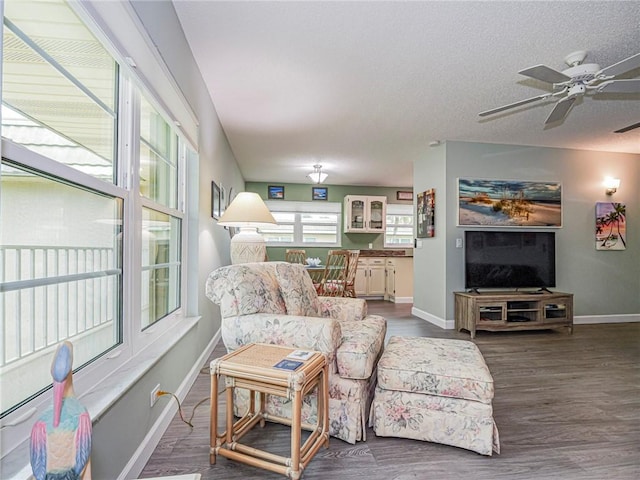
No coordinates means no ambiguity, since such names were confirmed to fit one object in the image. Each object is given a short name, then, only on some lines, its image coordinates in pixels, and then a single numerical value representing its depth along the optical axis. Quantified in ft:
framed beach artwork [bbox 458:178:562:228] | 14.61
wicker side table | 4.68
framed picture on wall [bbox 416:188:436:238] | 15.51
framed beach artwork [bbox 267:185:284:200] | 23.95
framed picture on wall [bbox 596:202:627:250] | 15.79
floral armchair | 5.91
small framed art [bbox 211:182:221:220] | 10.98
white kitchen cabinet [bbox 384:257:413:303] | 21.76
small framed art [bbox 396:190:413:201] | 25.21
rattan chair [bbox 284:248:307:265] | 20.33
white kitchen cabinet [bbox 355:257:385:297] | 23.07
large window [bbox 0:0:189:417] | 3.19
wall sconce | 15.72
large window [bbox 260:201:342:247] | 24.23
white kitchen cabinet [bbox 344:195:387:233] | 23.98
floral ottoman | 5.61
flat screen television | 14.33
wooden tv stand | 13.25
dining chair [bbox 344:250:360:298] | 16.11
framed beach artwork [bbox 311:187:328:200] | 24.40
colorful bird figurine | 2.24
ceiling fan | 6.72
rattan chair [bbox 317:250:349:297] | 15.75
